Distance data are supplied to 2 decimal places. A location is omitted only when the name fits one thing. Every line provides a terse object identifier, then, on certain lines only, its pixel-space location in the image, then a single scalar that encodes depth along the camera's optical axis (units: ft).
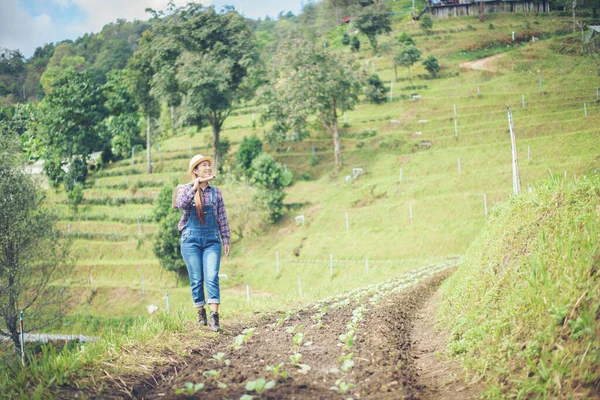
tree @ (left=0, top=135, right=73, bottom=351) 81.92
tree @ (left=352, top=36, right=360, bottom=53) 253.85
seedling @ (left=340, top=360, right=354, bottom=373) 19.24
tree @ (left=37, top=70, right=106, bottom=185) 209.26
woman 27.89
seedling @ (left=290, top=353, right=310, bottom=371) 19.65
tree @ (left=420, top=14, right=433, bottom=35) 189.16
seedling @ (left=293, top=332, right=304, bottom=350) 22.94
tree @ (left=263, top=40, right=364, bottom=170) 159.94
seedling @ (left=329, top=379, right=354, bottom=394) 17.42
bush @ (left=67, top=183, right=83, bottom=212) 182.29
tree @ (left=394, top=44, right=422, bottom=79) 210.38
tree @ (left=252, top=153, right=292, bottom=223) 149.48
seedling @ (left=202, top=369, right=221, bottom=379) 18.65
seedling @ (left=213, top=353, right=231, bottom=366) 20.48
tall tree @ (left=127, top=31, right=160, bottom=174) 190.07
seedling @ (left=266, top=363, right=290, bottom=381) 18.22
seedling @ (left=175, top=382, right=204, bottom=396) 16.90
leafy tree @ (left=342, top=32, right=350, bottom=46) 258.16
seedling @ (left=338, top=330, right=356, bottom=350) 22.80
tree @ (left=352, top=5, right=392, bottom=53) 222.48
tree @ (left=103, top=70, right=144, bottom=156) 222.89
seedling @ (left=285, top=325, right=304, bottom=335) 26.35
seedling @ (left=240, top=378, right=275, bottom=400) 16.62
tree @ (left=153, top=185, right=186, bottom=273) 135.74
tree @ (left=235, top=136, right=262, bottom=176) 172.45
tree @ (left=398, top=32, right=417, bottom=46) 215.59
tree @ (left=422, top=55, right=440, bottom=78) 202.90
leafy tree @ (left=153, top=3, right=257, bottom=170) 165.68
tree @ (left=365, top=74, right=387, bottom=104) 198.31
